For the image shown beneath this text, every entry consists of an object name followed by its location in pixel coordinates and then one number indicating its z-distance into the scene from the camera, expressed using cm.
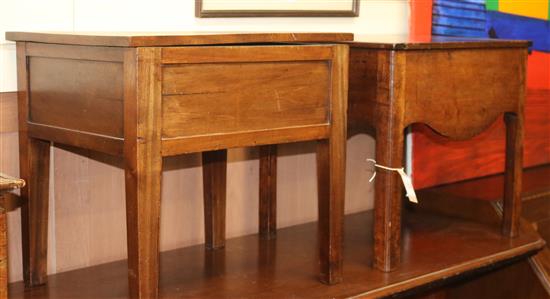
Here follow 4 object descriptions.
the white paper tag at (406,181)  212
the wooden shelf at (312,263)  199
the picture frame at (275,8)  227
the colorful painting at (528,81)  287
